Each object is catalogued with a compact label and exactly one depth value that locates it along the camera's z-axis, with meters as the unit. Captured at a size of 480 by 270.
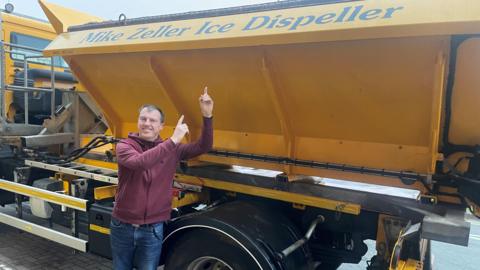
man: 2.74
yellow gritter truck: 2.37
